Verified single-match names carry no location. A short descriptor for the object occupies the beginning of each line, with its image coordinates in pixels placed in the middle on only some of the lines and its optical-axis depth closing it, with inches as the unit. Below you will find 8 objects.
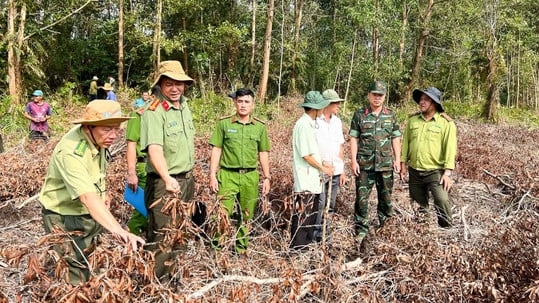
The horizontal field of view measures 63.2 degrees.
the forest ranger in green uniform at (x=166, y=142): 120.1
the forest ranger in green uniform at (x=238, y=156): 151.8
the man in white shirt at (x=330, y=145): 163.8
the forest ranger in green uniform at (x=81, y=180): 91.1
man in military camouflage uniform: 166.6
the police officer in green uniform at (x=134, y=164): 148.9
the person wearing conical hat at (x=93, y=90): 537.3
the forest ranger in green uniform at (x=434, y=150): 162.6
